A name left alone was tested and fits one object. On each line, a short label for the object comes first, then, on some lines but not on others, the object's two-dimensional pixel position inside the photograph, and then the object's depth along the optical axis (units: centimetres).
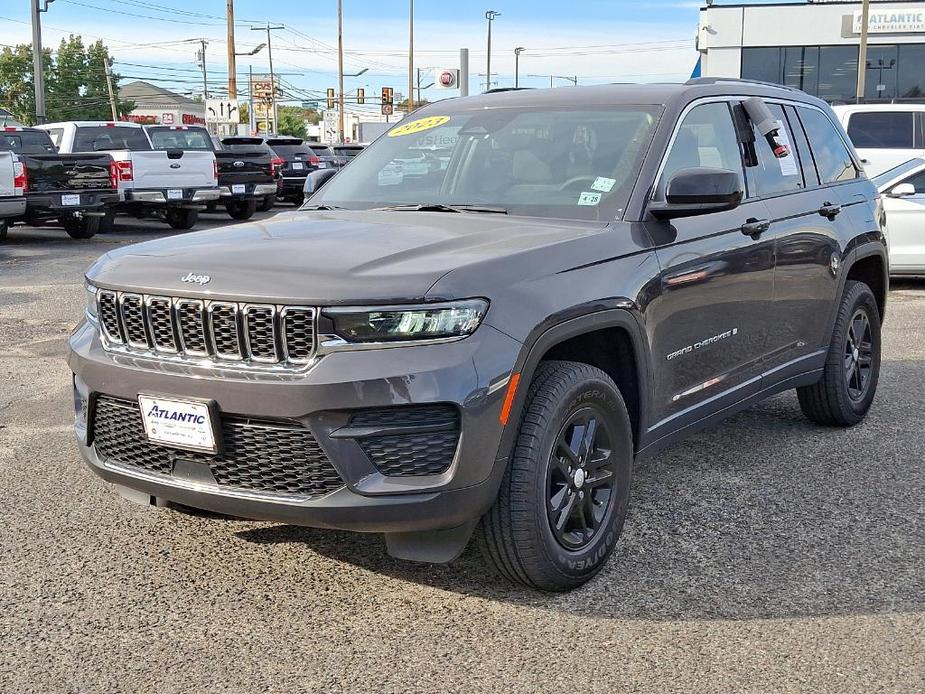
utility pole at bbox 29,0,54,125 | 3005
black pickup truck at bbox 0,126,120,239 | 1692
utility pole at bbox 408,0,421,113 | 6056
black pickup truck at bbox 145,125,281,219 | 2080
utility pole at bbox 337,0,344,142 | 6581
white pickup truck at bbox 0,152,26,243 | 1552
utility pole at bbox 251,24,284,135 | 8547
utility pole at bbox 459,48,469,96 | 2558
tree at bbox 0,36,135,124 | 8631
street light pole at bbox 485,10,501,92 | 7956
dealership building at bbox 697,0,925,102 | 4100
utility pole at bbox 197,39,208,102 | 9434
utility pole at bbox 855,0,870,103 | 3286
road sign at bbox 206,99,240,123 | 4027
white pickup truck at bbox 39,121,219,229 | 1883
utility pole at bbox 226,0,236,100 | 3888
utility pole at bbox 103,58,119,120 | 9226
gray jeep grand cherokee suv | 340
